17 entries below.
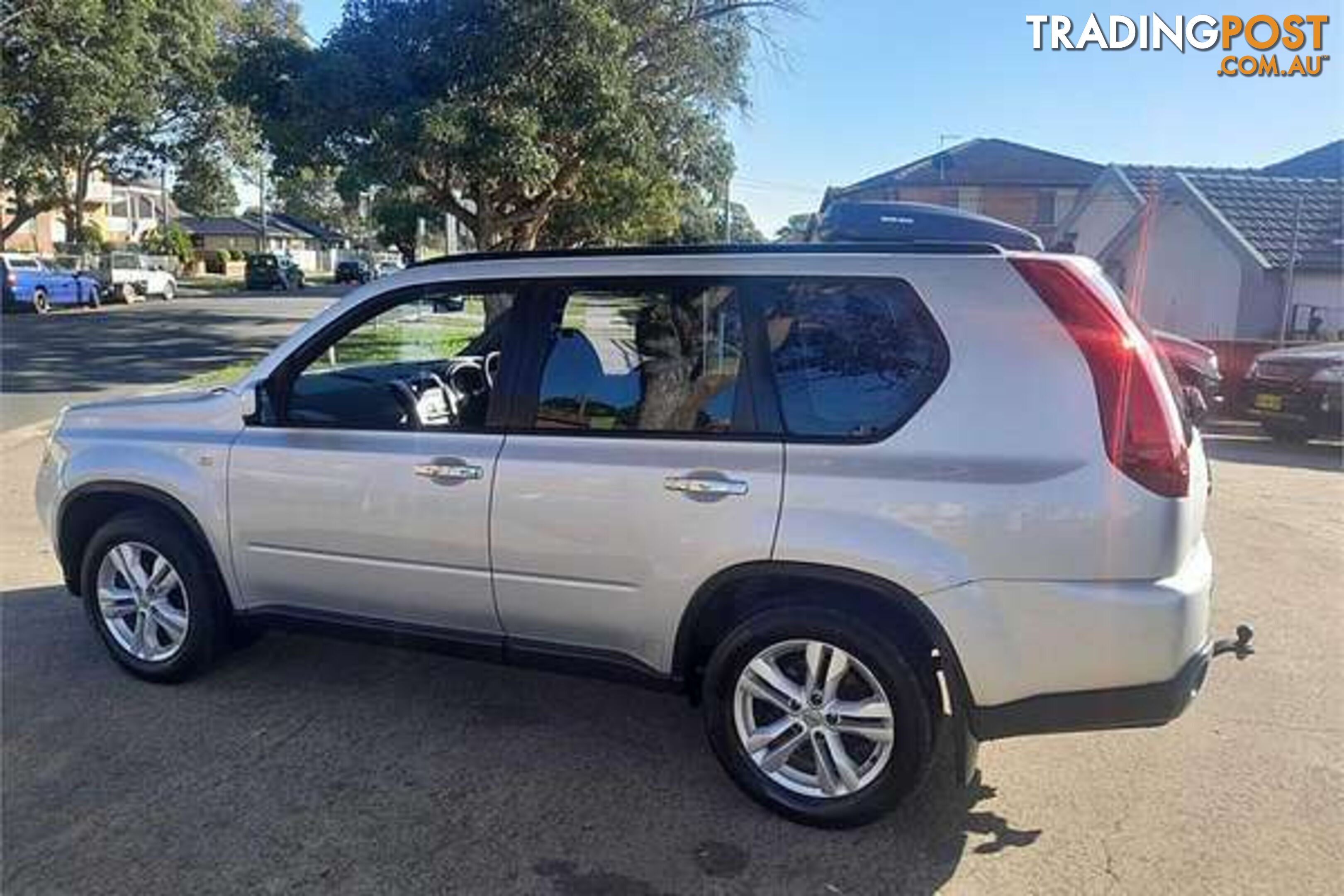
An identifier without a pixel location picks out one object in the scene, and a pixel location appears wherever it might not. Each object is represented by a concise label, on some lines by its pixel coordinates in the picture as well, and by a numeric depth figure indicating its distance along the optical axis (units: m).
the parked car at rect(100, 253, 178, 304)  32.75
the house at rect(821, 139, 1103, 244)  39.00
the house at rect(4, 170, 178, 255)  54.19
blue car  26.69
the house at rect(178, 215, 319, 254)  73.25
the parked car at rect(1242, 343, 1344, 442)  11.26
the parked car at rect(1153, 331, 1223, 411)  12.21
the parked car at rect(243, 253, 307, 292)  45.56
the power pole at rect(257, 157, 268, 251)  43.75
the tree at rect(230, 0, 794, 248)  14.48
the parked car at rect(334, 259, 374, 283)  56.69
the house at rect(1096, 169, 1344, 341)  19.73
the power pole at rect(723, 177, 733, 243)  18.33
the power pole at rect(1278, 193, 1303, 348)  17.59
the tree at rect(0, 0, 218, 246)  27.86
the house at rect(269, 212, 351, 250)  84.56
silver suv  2.74
